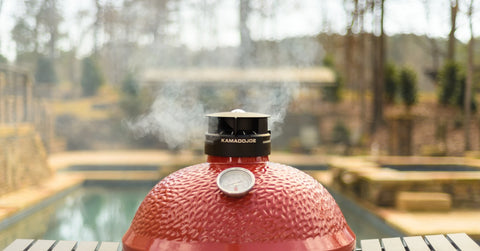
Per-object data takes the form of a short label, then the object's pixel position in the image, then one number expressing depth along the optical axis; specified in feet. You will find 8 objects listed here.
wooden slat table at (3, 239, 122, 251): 7.08
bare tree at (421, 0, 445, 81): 43.14
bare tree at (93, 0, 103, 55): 68.54
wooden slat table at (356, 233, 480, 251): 7.11
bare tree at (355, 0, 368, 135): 47.70
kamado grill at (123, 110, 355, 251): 5.35
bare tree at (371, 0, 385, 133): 45.32
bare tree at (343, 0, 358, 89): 49.90
